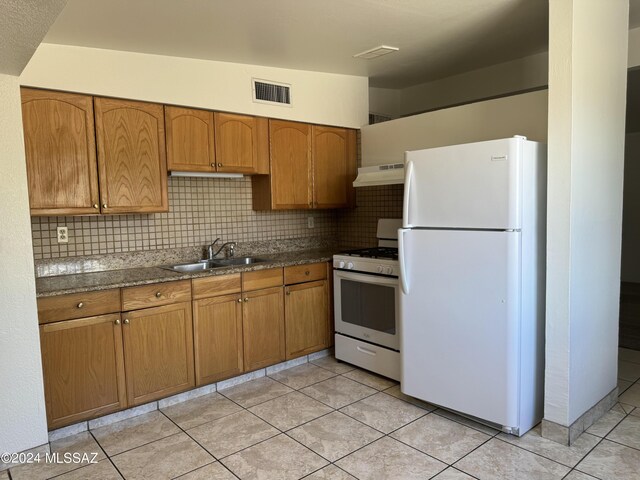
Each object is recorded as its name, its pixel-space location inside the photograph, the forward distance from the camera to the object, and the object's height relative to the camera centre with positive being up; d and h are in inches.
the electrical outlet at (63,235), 117.6 -5.2
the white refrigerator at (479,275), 93.3 -15.7
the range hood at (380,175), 134.5 +9.7
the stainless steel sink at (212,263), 134.7 -16.6
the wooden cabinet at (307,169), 147.5 +13.6
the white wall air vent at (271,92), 139.9 +37.4
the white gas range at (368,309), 126.5 -30.5
